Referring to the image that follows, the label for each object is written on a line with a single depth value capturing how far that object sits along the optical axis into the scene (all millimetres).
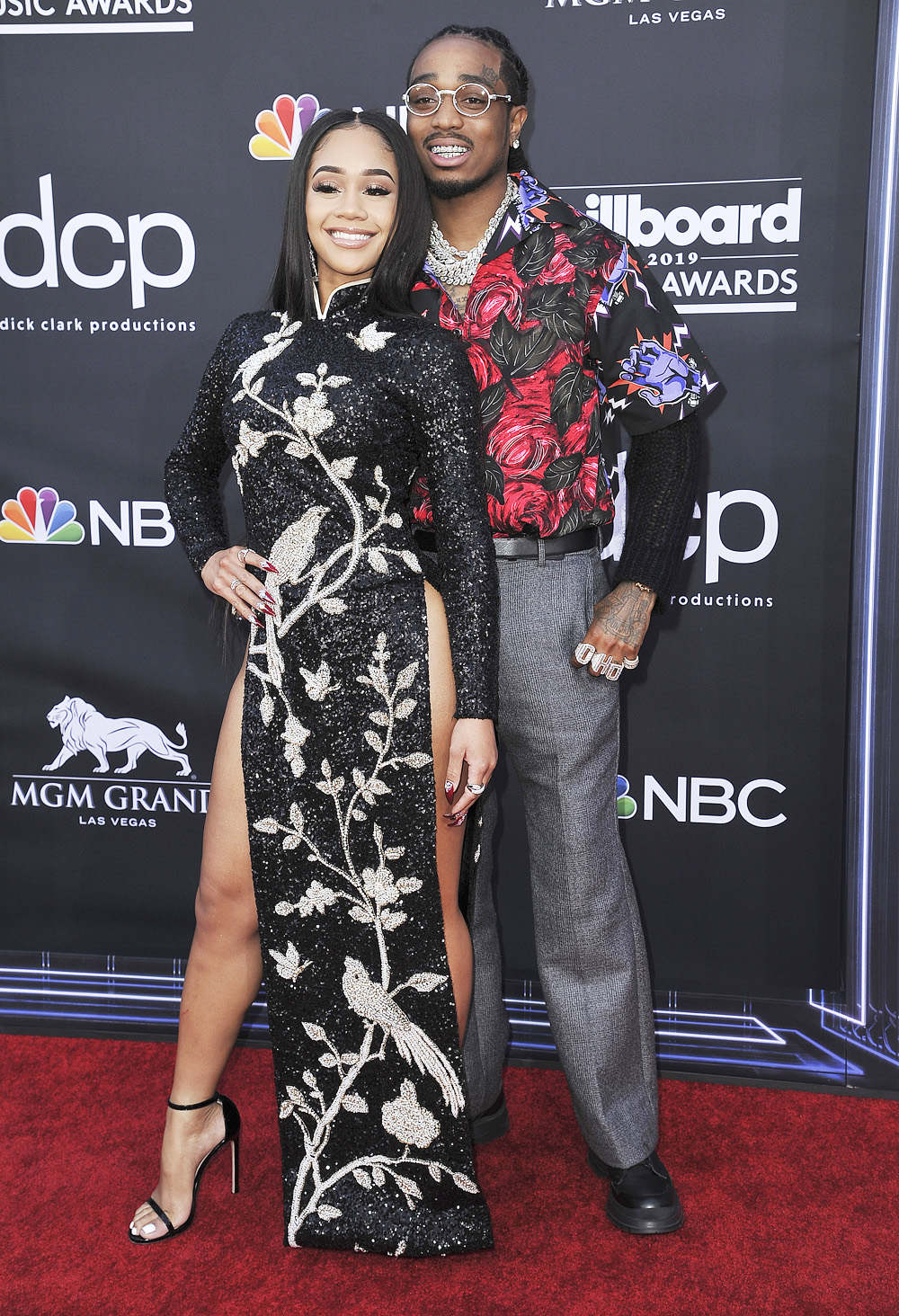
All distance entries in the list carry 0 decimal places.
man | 1758
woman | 1611
